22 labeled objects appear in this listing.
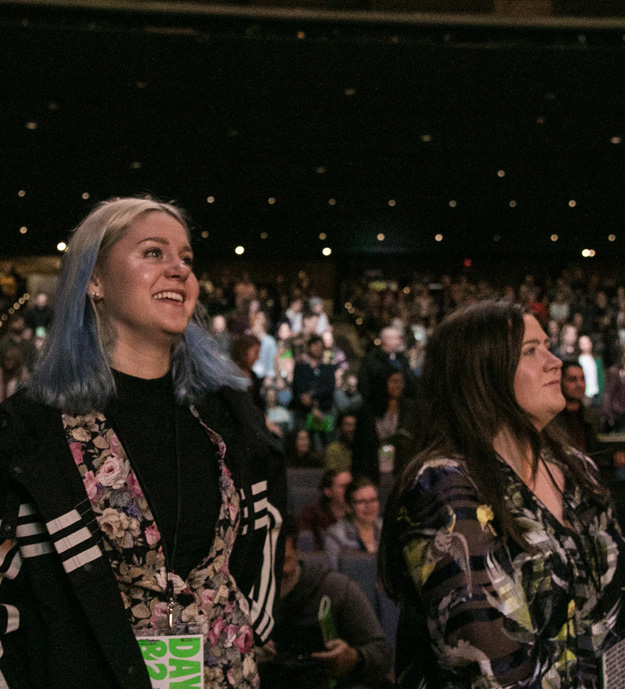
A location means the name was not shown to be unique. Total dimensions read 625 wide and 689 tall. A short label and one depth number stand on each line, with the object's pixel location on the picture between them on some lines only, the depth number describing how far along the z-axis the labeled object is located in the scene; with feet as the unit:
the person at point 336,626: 8.02
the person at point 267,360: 27.32
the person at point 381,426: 16.78
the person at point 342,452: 18.49
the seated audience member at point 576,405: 13.74
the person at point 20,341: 28.71
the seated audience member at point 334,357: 25.85
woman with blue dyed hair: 4.23
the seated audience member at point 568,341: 31.73
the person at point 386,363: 21.18
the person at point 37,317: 36.06
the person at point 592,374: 28.76
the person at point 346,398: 24.62
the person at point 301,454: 21.04
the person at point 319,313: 32.59
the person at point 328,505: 14.28
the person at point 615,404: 24.47
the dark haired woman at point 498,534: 4.42
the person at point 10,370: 25.96
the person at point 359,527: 13.08
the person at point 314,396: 23.24
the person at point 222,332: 29.27
